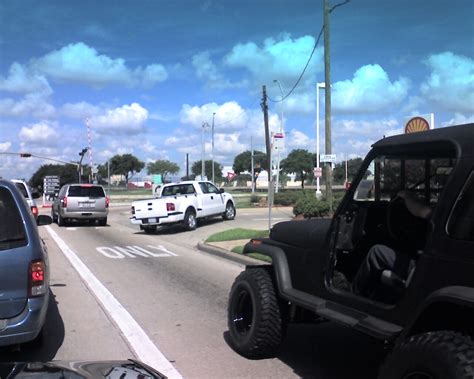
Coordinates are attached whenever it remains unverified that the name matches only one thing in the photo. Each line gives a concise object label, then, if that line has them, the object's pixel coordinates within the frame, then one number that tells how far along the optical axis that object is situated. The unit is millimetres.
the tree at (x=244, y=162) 112081
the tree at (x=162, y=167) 132375
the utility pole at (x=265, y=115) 42862
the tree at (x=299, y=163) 91562
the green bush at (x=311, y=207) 19031
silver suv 23031
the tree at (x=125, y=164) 119250
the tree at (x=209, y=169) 122081
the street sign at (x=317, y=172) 35822
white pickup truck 19250
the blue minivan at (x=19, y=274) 4617
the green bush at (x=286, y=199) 33094
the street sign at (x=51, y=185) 51719
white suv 17831
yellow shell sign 13191
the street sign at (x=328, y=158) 21159
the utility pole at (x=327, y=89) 21344
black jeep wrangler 3090
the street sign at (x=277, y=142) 17016
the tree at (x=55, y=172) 122062
